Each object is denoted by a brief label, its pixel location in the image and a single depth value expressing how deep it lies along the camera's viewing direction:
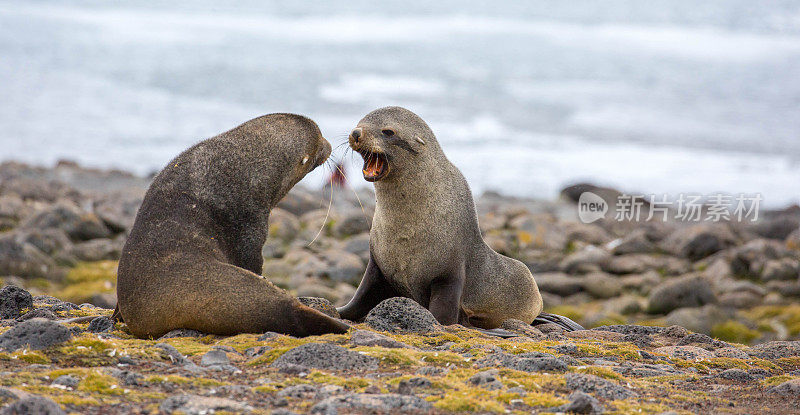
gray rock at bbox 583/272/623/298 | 48.16
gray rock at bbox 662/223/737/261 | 55.31
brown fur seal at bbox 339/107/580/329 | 19.92
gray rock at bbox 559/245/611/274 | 51.03
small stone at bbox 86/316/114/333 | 17.68
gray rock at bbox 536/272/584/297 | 48.16
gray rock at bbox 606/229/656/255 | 54.94
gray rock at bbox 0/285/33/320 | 19.16
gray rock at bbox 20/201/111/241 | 48.50
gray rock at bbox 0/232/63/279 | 42.41
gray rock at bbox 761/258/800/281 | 50.53
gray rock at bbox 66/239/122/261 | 45.97
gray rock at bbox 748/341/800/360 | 18.81
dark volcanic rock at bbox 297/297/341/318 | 18.62
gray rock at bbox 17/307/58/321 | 18.75
